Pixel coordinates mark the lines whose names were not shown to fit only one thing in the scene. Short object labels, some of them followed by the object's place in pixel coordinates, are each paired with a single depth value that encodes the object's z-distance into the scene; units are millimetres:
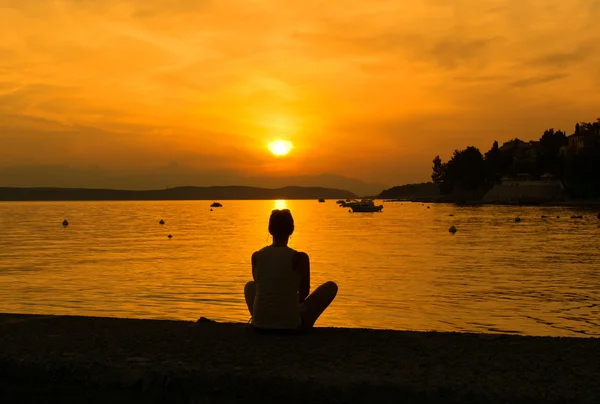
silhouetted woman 8594
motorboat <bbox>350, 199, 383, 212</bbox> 186875
